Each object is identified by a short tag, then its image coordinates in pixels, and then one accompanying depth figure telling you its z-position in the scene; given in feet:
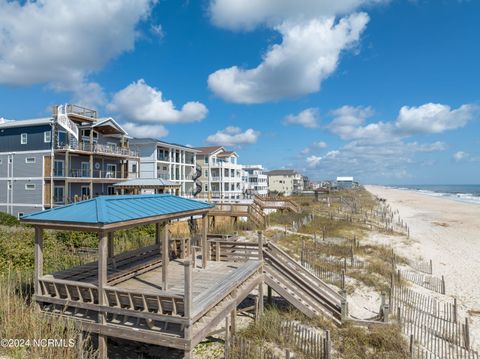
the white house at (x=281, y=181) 379.96
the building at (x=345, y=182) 624.18
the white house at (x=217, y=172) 199.40
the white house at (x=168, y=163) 146.82
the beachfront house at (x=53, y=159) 103.04
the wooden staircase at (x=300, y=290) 40.55
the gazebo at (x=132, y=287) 25.91
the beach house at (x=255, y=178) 296.59
